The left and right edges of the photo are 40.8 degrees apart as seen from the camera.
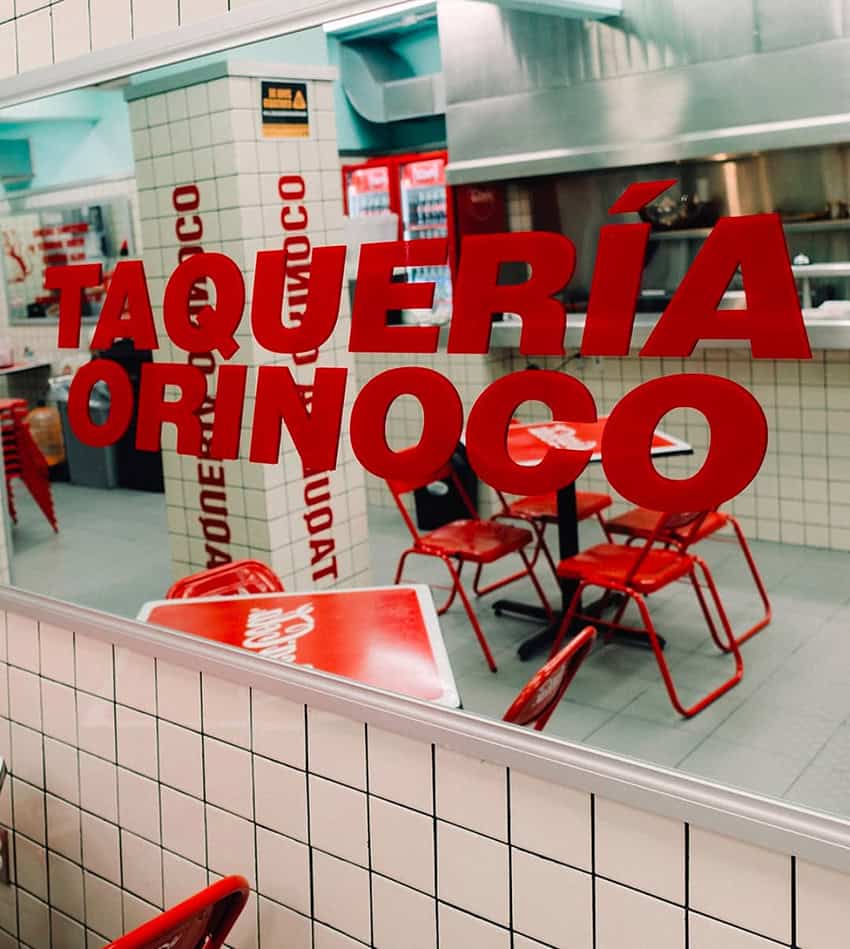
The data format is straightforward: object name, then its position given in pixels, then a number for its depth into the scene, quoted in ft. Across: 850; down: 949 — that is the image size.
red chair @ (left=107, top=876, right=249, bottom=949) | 5.48
